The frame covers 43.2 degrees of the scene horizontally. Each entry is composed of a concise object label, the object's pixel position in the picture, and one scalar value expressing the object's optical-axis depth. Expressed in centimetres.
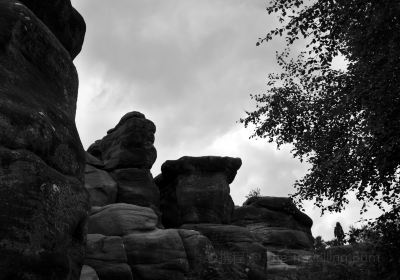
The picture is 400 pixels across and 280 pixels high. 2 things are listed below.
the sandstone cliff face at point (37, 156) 960
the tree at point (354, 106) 1422
